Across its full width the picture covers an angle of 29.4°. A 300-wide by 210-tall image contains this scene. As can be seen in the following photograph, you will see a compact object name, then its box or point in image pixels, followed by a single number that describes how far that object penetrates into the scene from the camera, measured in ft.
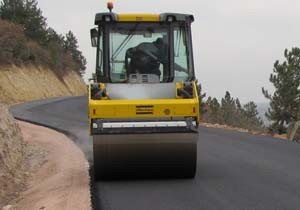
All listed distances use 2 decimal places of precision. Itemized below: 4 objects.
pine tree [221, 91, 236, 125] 271.28
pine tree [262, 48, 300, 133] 156.04
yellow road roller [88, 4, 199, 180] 33.45
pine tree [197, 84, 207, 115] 218.59
